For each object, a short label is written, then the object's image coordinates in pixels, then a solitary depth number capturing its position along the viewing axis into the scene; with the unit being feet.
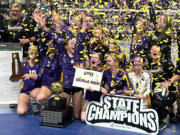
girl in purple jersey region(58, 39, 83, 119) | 12.71
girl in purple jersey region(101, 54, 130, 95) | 12.00
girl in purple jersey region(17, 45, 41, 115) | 13.58
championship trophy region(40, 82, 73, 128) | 11.38
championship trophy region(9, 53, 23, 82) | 13.52
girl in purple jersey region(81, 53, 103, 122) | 12.27
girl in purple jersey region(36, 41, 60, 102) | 13.19
